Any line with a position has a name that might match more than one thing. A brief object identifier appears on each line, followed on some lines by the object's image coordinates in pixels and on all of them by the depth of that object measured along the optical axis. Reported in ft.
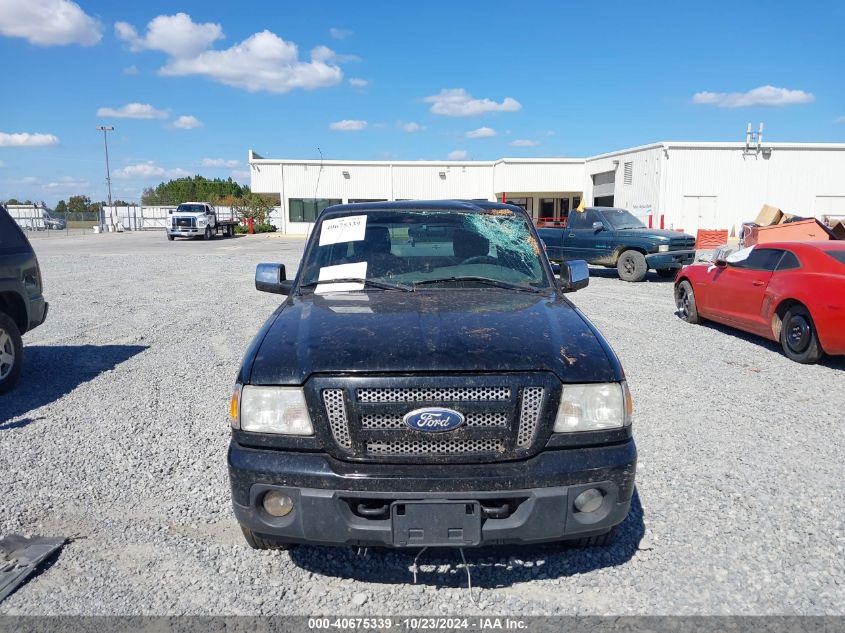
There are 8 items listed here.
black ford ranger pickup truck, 8.12
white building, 96.73
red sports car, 22.06
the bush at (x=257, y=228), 155.19
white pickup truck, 117.39
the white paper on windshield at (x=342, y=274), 12.31
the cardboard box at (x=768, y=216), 63.93
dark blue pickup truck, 48.49
